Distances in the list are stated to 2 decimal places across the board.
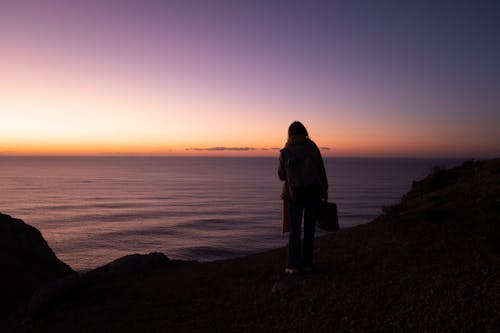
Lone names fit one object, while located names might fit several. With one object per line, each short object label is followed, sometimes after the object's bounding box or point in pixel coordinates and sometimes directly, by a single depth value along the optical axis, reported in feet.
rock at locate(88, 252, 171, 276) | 30.89
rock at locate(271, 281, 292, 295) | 19.54
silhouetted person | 21.18
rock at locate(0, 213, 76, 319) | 29.45
